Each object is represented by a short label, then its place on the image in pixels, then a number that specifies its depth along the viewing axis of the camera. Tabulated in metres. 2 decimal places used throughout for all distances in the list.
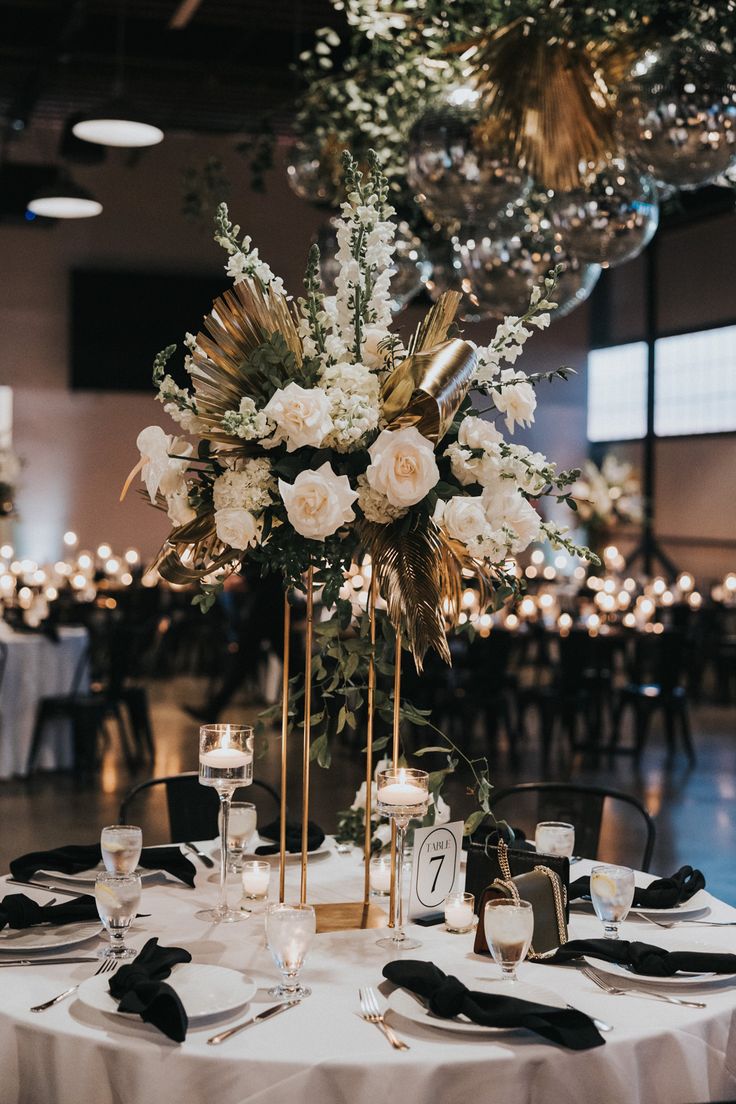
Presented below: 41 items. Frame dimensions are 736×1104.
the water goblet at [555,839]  2.64
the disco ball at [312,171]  5.08
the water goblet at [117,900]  2.06
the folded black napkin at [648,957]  2.10
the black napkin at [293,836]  2.81
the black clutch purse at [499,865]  2.30
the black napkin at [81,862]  2.64
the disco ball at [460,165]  3.76
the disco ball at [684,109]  3.49
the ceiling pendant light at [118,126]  7.11
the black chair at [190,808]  3.36
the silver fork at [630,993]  2.02
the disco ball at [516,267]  4.32
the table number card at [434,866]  2.35
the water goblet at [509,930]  1.97
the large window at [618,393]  15.98
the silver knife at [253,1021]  1.84
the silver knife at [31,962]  2.14
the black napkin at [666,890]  2.51
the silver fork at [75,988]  1.95
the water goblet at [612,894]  2.26
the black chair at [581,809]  3.25
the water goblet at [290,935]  1.96
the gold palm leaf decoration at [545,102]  3.76
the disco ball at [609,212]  3.82
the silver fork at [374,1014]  1.85
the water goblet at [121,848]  2.33
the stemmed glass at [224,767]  2.39
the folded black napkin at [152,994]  1.84
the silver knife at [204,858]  2.81
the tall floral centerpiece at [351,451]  2.10
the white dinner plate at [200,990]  1.91
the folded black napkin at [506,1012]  1.84
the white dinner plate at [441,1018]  1.87
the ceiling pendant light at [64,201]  9.15
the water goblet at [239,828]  2.60
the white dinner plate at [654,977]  2.08
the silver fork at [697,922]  2.46
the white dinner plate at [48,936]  2.17
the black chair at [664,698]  8.42
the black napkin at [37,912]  2.27
